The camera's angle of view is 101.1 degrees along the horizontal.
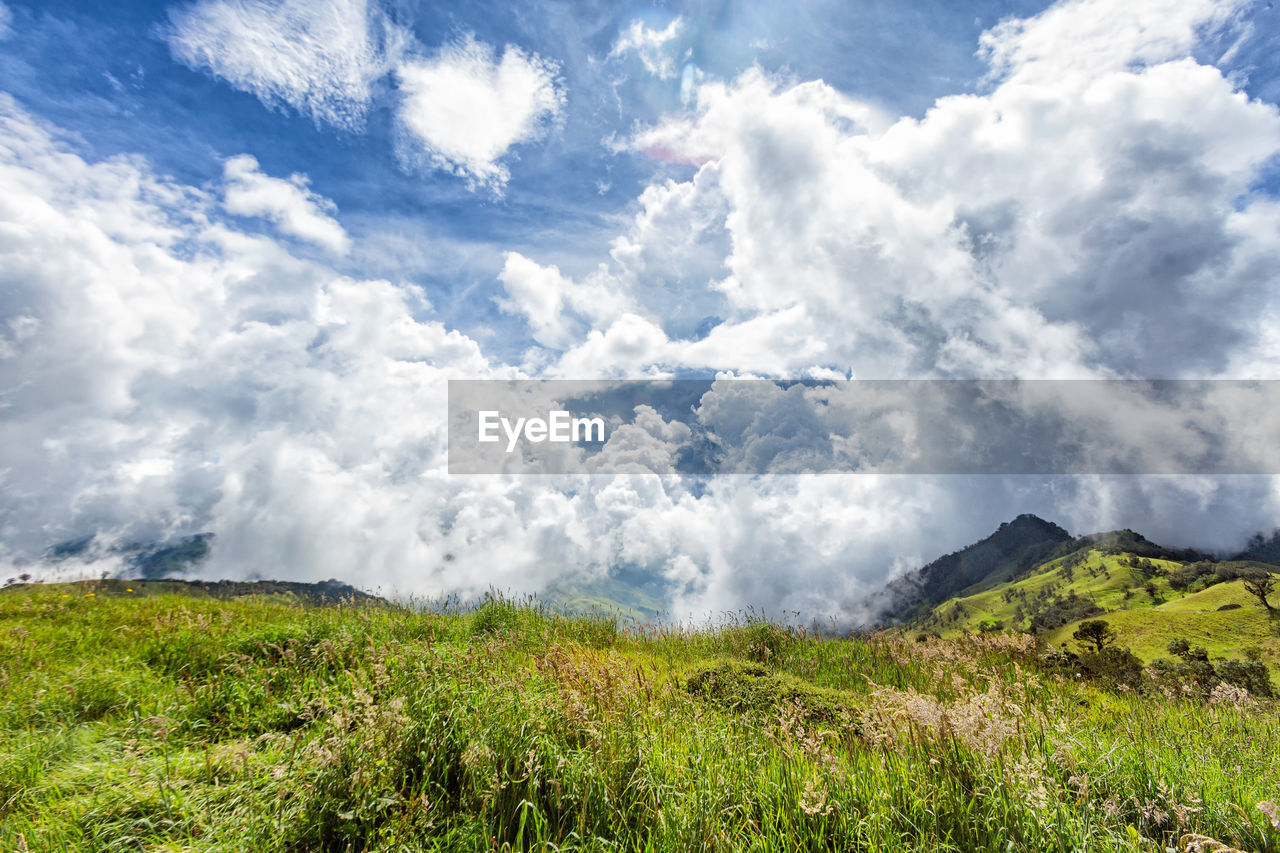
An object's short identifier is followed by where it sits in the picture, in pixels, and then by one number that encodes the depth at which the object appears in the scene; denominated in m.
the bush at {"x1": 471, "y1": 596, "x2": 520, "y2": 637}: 12.52
